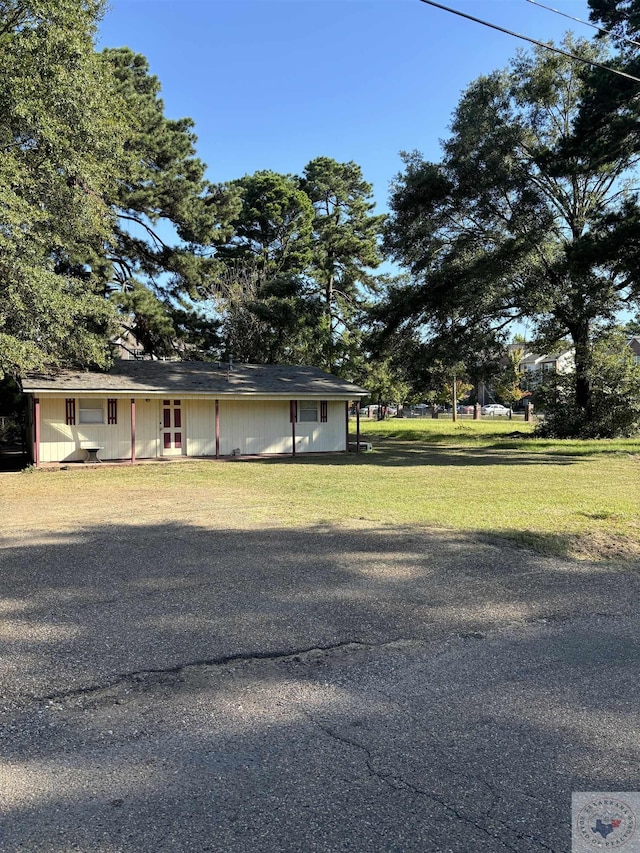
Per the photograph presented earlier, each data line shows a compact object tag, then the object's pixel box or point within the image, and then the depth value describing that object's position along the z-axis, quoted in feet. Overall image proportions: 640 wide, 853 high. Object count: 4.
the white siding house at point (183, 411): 61.52
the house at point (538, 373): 100.28
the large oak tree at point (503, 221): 73.20
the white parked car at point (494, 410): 251.03
